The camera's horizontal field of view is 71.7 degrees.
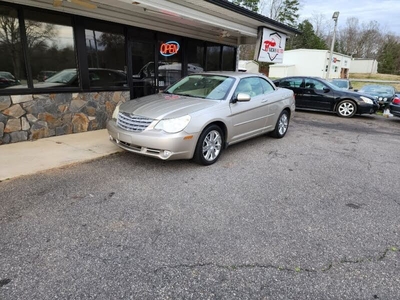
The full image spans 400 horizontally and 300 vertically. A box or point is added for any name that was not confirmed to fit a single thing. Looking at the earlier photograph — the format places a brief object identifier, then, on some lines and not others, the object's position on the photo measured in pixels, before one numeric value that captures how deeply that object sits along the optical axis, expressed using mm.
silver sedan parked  4195
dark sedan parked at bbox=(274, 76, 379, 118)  10641
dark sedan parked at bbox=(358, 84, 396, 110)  12297
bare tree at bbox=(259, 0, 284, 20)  44062
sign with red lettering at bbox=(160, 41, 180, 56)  8633
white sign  9023
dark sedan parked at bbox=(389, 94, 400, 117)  10031
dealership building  5387
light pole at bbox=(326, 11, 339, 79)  16781
